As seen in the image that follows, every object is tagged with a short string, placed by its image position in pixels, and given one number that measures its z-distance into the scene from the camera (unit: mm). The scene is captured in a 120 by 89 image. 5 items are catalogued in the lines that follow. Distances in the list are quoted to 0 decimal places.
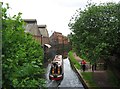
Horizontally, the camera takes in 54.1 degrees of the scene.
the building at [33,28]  21187
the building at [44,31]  27821
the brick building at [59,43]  35237
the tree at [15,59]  3422
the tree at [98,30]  7492
